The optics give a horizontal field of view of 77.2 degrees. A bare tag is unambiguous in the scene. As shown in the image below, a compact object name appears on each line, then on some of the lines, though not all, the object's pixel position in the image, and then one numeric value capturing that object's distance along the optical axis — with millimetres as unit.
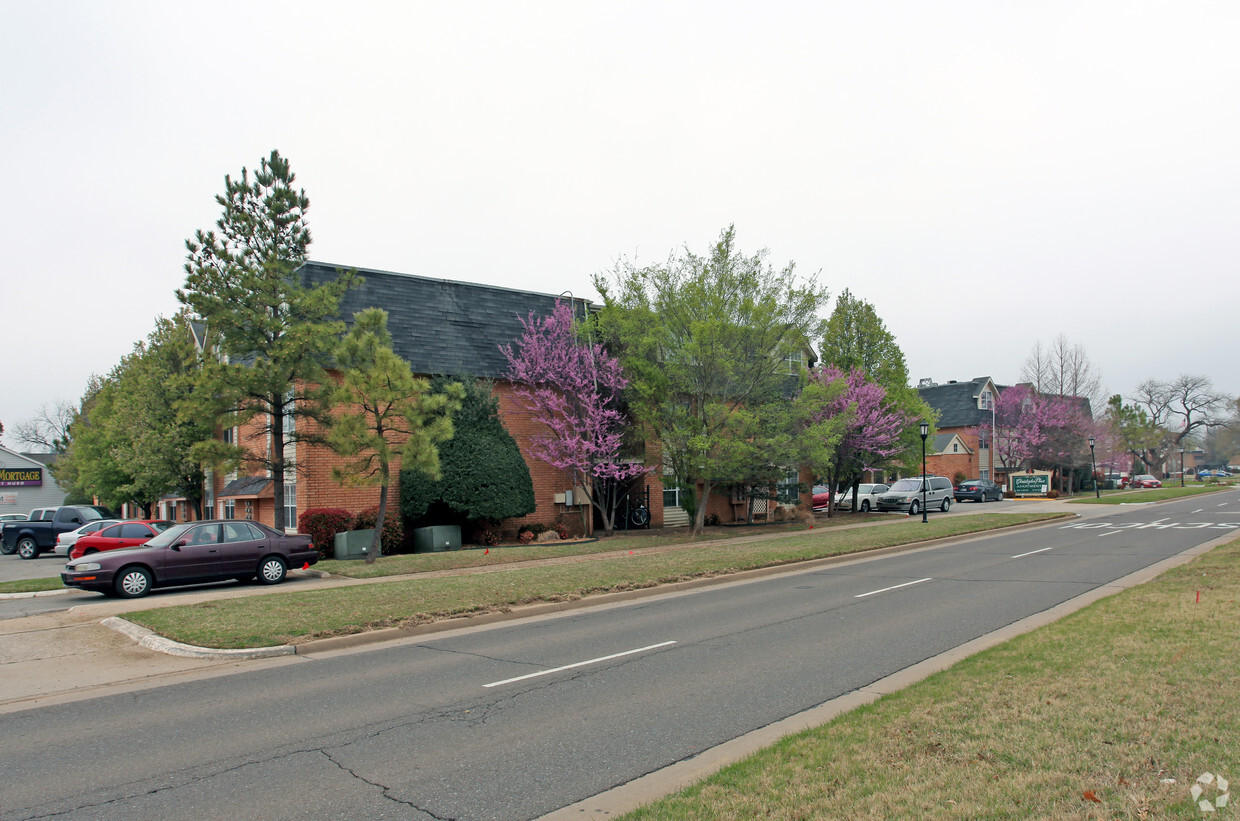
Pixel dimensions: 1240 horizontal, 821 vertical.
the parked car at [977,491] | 48094
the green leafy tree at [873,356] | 34031
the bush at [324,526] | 20672
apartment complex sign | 51281
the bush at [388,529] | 21453
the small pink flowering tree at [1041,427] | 54875
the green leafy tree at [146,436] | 27719
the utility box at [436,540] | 21766
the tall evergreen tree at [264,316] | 19688
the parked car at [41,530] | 28484
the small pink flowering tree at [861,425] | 30734
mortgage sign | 53812
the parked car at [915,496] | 37844
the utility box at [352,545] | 20312
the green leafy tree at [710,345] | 23469
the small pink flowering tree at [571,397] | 23844
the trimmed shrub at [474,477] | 21984
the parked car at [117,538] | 21016
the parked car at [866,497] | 38809
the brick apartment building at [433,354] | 22375
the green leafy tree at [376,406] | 17531
